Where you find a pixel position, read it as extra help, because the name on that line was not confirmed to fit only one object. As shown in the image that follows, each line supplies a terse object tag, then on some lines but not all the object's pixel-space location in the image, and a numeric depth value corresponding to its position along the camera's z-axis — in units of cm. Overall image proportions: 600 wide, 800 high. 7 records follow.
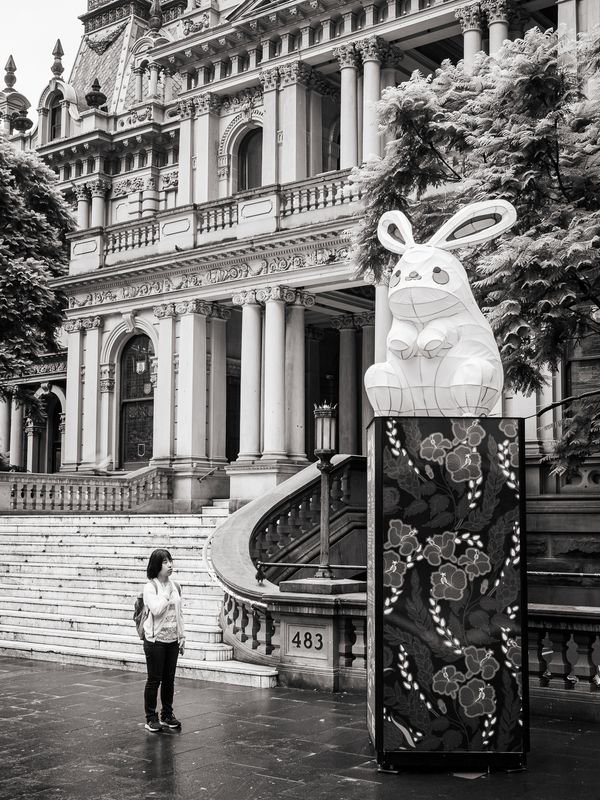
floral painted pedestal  802
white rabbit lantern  929
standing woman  964
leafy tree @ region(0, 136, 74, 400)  2838
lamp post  1280
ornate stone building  2392
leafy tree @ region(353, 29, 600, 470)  1312
